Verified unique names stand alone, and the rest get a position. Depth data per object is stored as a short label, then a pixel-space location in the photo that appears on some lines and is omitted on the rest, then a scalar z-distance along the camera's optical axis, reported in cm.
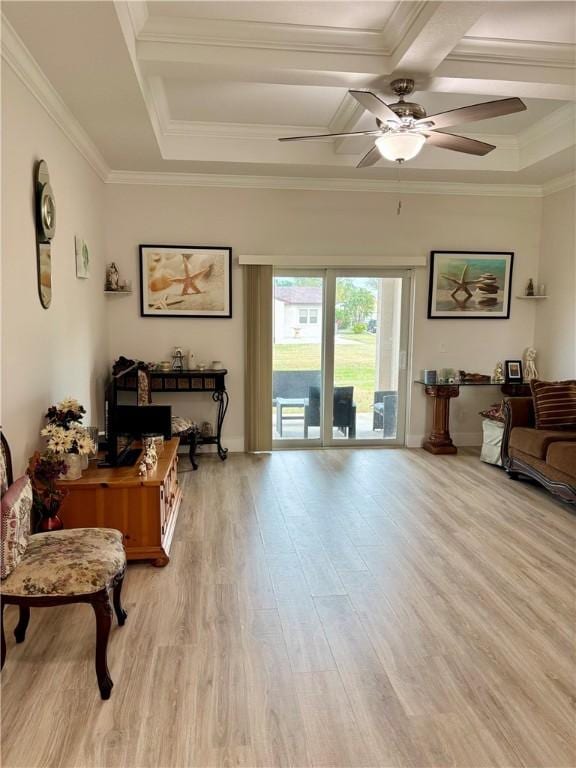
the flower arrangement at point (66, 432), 293
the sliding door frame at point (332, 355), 573
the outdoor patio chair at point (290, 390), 583
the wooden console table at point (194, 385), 507
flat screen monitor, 383
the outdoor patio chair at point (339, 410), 592
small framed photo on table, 594
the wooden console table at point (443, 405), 566
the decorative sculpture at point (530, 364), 592
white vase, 301
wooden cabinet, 304
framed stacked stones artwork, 581
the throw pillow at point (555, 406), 459
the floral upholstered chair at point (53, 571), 205
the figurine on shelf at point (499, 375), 582
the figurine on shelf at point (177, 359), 546
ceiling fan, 286
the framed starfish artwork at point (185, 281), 541
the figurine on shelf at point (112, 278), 521
